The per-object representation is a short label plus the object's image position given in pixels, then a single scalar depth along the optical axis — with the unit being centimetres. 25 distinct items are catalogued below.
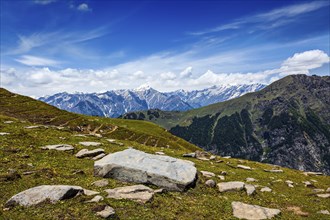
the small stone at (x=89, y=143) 4666
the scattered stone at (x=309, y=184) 4563
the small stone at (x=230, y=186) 3388
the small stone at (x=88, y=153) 3938
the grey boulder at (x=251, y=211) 2623
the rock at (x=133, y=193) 2541
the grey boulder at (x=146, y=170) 2962
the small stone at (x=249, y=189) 3371
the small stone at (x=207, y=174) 3831
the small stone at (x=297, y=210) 2987
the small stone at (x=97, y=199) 2358
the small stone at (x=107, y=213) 2126
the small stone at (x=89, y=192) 2491
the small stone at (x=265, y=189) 3744
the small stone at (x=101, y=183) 2817
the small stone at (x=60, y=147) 4012
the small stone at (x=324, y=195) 3793
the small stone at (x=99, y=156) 3881
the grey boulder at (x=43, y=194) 2208
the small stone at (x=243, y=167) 5181
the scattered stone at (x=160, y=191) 2777
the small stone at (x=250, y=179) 4220
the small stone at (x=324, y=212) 3059
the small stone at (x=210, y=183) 3352
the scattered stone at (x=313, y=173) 6011
